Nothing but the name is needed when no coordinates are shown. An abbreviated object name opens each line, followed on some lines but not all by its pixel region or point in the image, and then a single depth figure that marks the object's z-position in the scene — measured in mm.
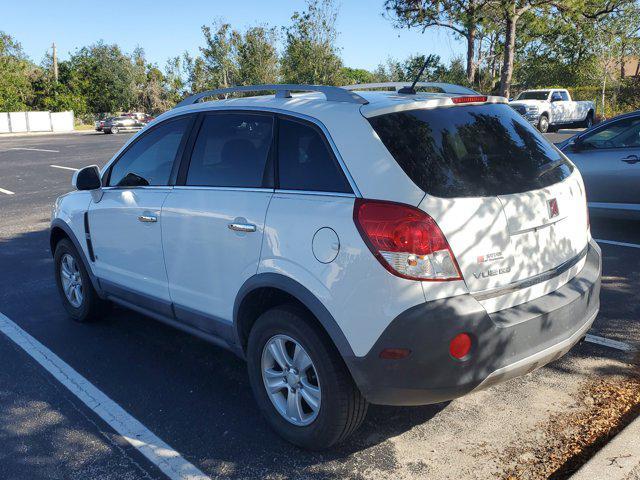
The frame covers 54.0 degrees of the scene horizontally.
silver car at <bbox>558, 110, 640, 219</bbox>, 7133
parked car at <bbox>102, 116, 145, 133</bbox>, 43031
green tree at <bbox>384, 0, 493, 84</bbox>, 23250
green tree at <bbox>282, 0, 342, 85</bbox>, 27953
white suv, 2826
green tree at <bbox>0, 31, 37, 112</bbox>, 52375
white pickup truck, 24734
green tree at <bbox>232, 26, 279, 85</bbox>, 34531
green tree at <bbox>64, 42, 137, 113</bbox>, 60125
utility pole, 57469
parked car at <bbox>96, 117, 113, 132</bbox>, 43438
